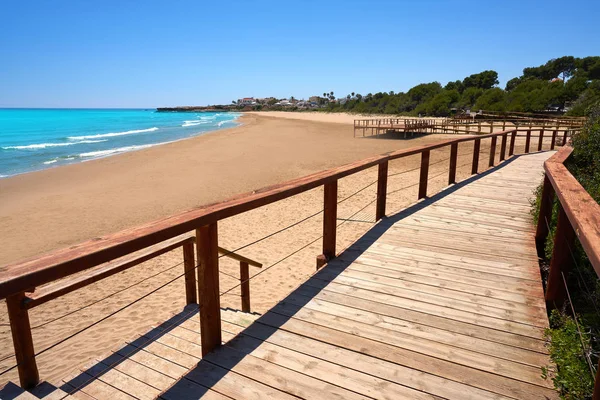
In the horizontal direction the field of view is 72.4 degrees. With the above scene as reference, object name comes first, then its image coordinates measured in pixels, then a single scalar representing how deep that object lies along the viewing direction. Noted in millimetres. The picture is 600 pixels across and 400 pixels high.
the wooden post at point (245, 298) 4449
